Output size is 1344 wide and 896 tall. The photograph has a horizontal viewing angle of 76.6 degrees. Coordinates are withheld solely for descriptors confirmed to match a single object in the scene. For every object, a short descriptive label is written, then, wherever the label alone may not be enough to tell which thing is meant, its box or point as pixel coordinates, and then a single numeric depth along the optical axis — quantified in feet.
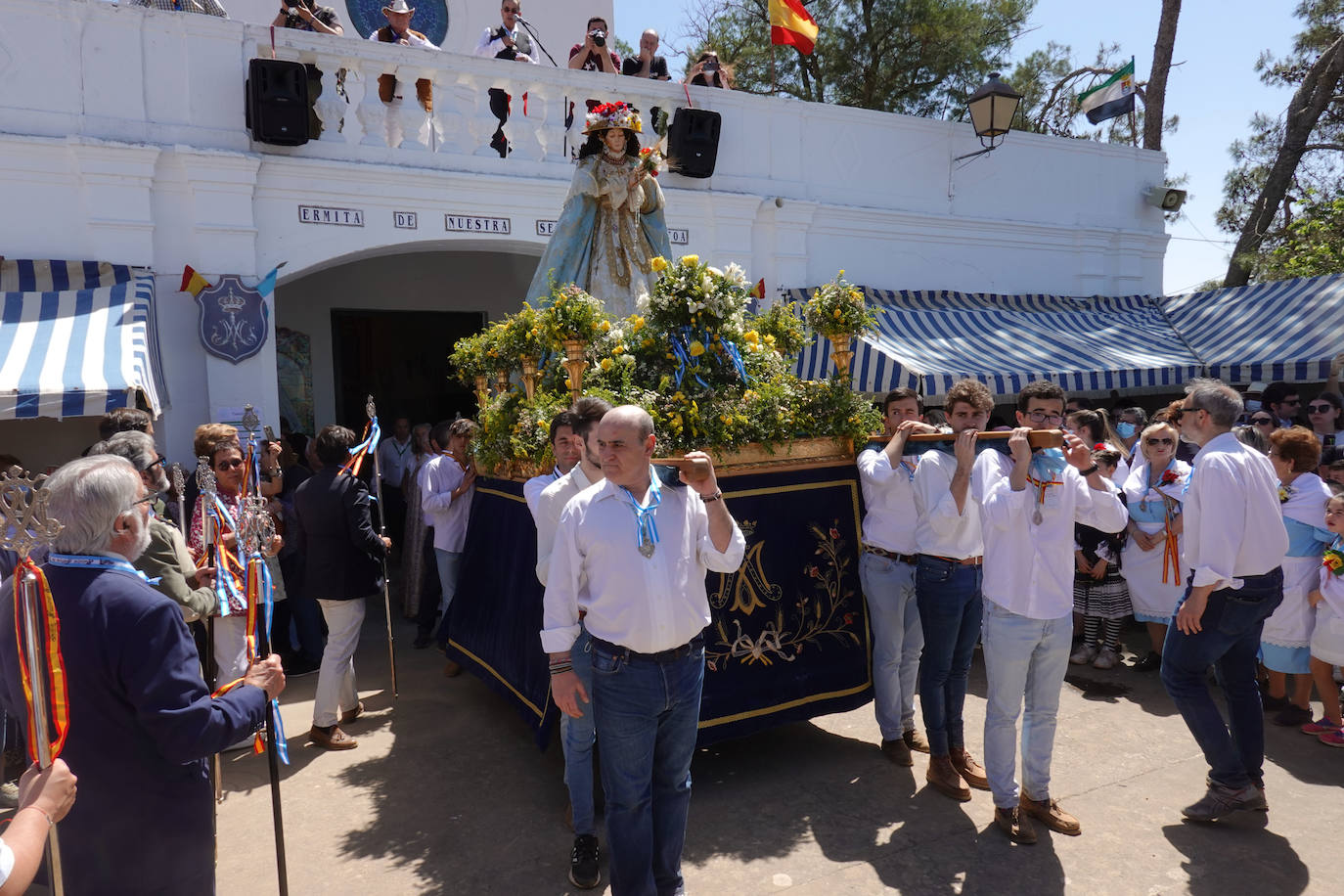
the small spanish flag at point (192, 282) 24.75
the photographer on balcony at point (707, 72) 33.04
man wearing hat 27.09
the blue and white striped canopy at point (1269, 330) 31.48
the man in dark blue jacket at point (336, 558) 16.26
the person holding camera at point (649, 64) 32.63
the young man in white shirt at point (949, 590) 13.05
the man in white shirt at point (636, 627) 9.43
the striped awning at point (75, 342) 19.83
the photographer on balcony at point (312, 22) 26.02
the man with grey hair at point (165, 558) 12.02
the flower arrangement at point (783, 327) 16.74
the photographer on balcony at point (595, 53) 31.63
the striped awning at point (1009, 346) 29.99
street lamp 34.42
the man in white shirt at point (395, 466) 31.09
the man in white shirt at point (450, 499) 20.45
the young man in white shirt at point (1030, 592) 11.75
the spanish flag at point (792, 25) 32.07
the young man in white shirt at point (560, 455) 13.44
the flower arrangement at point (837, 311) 15.53
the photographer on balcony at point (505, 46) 28.53
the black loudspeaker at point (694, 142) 30.50
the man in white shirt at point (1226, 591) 11.99
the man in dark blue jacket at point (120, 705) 6.95
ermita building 23.63
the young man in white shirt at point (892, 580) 14.28
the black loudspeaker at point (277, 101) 24.66
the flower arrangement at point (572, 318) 14.25
